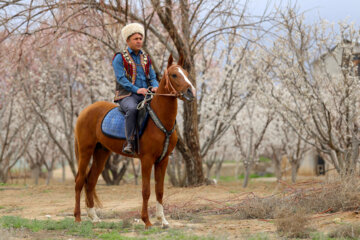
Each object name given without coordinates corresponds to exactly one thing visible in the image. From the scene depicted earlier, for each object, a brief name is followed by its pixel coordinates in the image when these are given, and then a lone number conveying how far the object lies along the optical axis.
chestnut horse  10.52
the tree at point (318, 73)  19.05
